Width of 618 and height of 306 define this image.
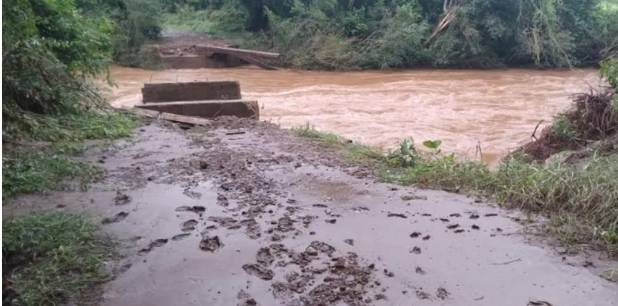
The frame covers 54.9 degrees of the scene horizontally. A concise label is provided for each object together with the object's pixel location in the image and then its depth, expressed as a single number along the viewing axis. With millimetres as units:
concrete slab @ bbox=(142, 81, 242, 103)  10578
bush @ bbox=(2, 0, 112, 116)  5500
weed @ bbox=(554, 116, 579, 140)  7797
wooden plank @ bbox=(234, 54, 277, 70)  22153
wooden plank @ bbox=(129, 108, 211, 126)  8996
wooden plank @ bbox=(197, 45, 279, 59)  22203
